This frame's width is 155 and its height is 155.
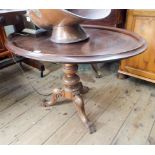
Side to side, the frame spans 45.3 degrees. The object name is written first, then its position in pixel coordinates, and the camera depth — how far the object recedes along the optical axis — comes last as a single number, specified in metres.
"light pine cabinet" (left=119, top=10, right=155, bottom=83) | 1.46
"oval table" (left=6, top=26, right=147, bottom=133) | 0.85
